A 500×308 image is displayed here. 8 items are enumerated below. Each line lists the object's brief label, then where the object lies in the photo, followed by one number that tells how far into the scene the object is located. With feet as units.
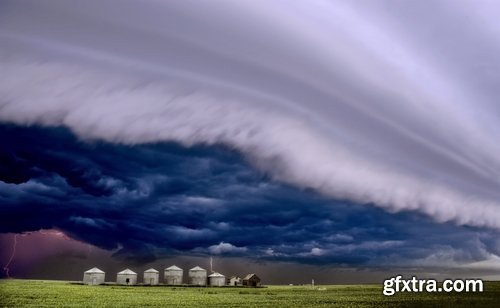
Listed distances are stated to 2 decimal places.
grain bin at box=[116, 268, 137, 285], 478.18
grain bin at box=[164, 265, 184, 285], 497.87
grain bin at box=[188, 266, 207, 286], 500.33
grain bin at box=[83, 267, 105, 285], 461.78
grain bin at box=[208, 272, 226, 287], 495.82
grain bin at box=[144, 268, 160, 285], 483.51
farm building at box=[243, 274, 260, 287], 501.97
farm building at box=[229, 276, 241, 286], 515.50
